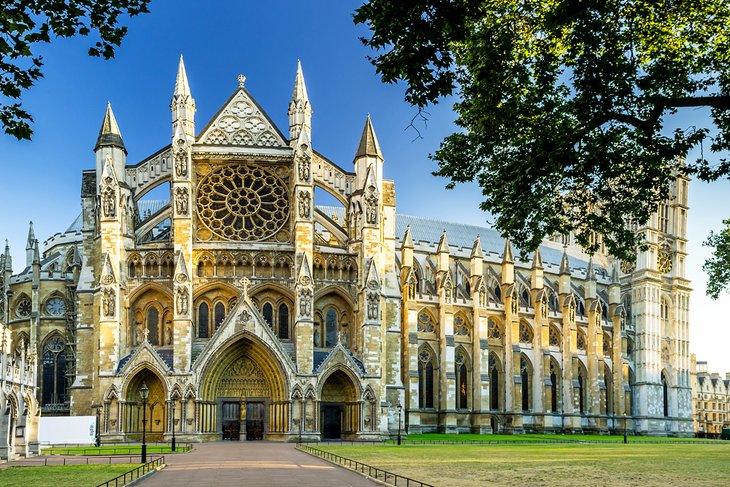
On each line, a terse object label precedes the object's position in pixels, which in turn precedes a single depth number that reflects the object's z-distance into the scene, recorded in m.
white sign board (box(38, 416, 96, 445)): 50.91
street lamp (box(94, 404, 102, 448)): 53.48
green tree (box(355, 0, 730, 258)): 20.59
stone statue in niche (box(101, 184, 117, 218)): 56.44
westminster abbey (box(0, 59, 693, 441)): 55.41
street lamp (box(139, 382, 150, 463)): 36.18
